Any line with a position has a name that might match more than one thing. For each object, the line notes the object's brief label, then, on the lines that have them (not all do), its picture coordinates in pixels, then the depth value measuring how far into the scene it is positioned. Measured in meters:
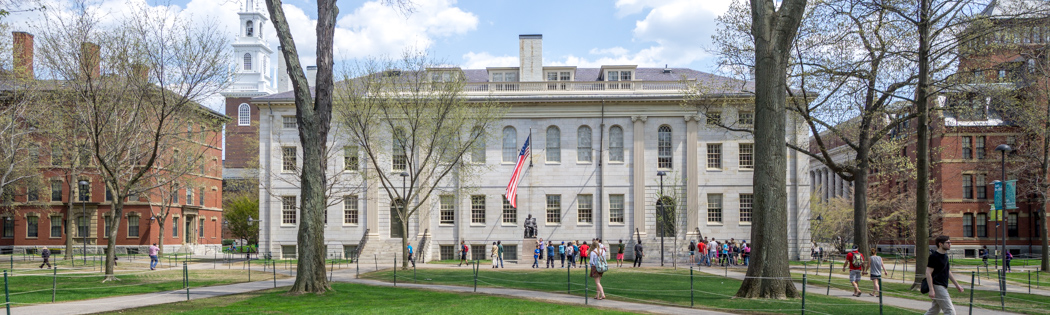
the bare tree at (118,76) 25.59
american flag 34.93
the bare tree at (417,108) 34.44
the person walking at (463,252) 40.61
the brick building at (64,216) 53.84
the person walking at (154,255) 34.75
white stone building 45.84
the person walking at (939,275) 11.98
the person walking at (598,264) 17.98
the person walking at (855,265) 20.63
